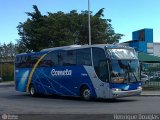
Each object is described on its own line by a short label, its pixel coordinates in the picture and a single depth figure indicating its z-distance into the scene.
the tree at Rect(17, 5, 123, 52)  53.03
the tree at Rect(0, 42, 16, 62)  121.69
